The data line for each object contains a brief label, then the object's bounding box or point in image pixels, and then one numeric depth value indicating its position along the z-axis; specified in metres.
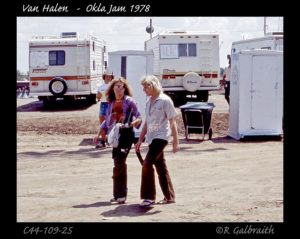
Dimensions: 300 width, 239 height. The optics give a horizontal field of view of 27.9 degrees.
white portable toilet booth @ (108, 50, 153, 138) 14.34
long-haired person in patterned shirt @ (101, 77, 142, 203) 8.09
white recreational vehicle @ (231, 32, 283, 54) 19.73
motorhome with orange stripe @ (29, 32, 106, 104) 24.16
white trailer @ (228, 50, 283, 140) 14.76
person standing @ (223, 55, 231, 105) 22.91
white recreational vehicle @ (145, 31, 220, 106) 24.28
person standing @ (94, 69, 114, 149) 13.42
